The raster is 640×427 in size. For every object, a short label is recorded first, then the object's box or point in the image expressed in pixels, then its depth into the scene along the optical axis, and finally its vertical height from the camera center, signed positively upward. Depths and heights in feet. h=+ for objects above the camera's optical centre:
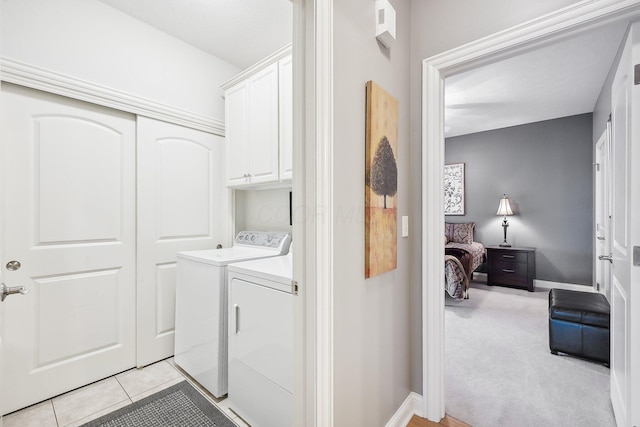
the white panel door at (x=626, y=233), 4.51 -0.33
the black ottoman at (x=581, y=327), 7.73 -3.00
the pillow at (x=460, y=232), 17.19 -1.09
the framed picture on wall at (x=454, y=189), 18.61 +1.51
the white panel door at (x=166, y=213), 8.04 +0.00
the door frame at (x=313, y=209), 4.02 +0.05
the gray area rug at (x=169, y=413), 5.94 -4.08
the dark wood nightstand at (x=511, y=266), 15.07 -2.73
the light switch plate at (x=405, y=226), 5.91 -0.25
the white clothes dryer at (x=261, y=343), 5.08 -2.35
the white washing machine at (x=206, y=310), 6.39 -2.19
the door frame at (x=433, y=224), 5.77 -0.21
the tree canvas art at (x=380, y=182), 4.81 +0.53
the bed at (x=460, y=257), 12.17 -1.99
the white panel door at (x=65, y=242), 6.32 -0.67
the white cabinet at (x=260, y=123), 7.55 +2.43
